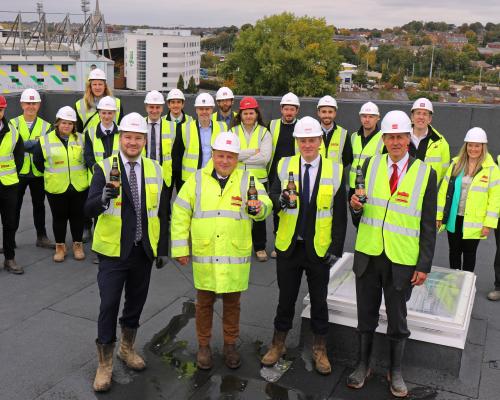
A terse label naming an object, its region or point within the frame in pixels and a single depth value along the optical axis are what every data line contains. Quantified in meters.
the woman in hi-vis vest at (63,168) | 6.21
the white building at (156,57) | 120.94
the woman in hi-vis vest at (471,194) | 5.39
